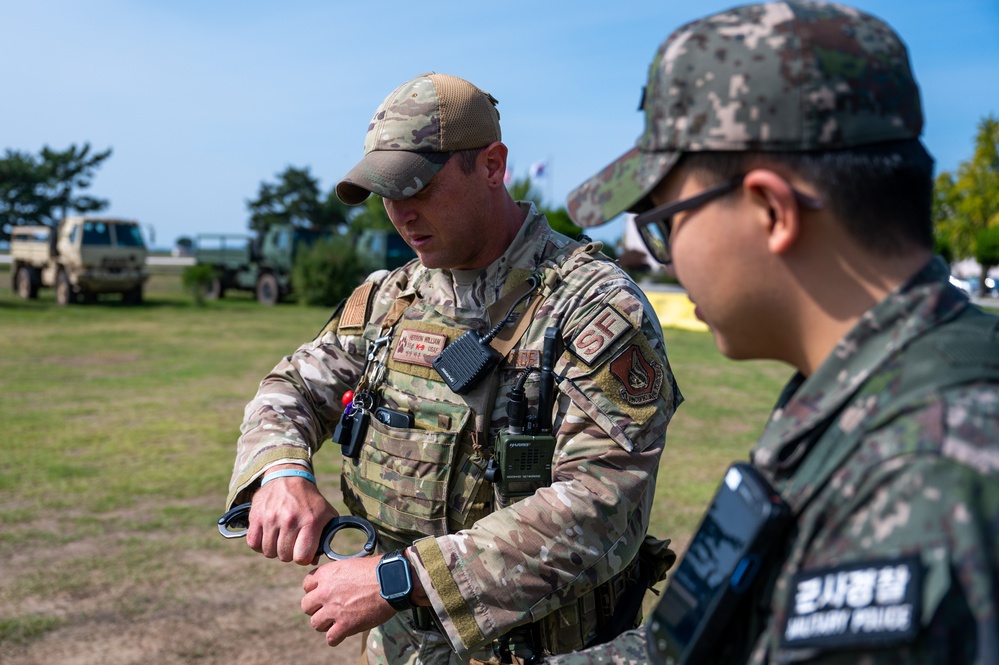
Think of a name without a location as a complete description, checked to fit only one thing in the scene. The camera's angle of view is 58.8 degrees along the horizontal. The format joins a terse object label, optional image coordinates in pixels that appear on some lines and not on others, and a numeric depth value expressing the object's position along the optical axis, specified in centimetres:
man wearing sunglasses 86
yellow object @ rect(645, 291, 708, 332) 1886
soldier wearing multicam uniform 177
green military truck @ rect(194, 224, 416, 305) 2439
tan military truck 2070
